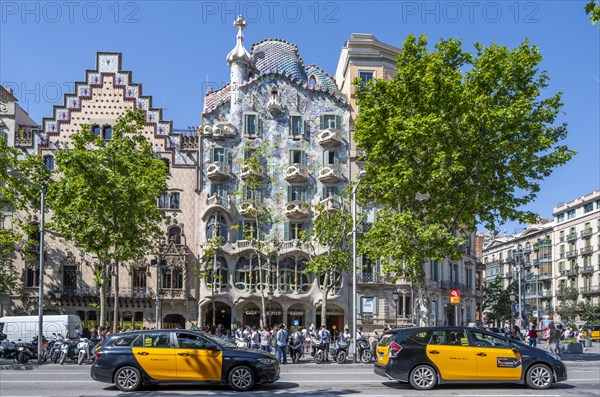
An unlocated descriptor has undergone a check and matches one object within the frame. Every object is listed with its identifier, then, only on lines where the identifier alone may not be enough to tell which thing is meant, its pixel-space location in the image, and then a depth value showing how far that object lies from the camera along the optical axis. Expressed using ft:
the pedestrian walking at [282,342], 92.68
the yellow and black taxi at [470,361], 57.41
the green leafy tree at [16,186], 119.03
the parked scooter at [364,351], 94.30
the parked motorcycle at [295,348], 95.45
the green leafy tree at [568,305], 257.55
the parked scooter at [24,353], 90.48
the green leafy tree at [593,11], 38.45
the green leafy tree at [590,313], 241.96
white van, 117.19
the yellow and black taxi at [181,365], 57.16
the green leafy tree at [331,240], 135.23
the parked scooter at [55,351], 93.71
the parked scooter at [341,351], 93.56
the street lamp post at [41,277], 89.92
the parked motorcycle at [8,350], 96.85
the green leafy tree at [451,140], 103.65
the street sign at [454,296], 117.50
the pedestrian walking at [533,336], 107.24
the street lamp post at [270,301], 155.91
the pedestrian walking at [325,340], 95.47
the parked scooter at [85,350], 90.43
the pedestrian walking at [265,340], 96.12
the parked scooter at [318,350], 94.63
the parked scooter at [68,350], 91.35
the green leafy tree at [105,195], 111.04
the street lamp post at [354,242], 98.82
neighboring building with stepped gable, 155.33
